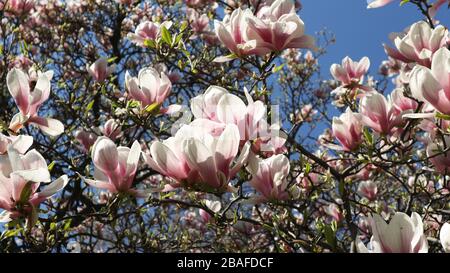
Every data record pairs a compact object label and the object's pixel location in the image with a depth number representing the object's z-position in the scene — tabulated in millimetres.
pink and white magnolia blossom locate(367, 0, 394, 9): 1907
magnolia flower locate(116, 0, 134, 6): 4426
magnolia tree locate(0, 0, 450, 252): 1214
